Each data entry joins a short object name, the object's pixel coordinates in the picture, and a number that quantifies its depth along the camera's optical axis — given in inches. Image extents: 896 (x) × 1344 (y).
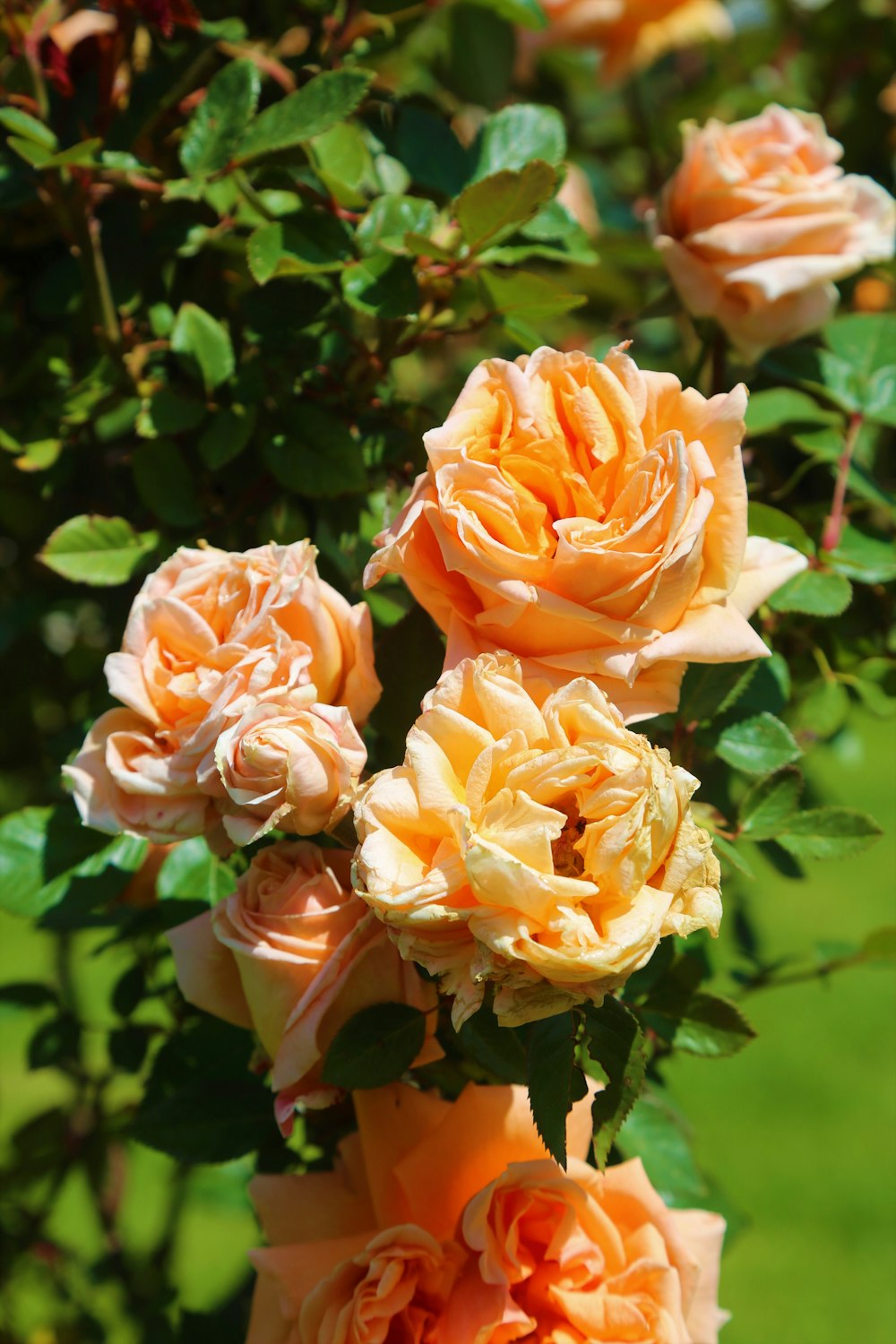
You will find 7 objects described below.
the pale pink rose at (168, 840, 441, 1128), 43.5
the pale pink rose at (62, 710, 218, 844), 43.5
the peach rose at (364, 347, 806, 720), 42.8
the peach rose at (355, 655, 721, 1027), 41.5
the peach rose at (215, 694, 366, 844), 42.7
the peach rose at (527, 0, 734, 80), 59.6
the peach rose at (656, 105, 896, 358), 47.7
